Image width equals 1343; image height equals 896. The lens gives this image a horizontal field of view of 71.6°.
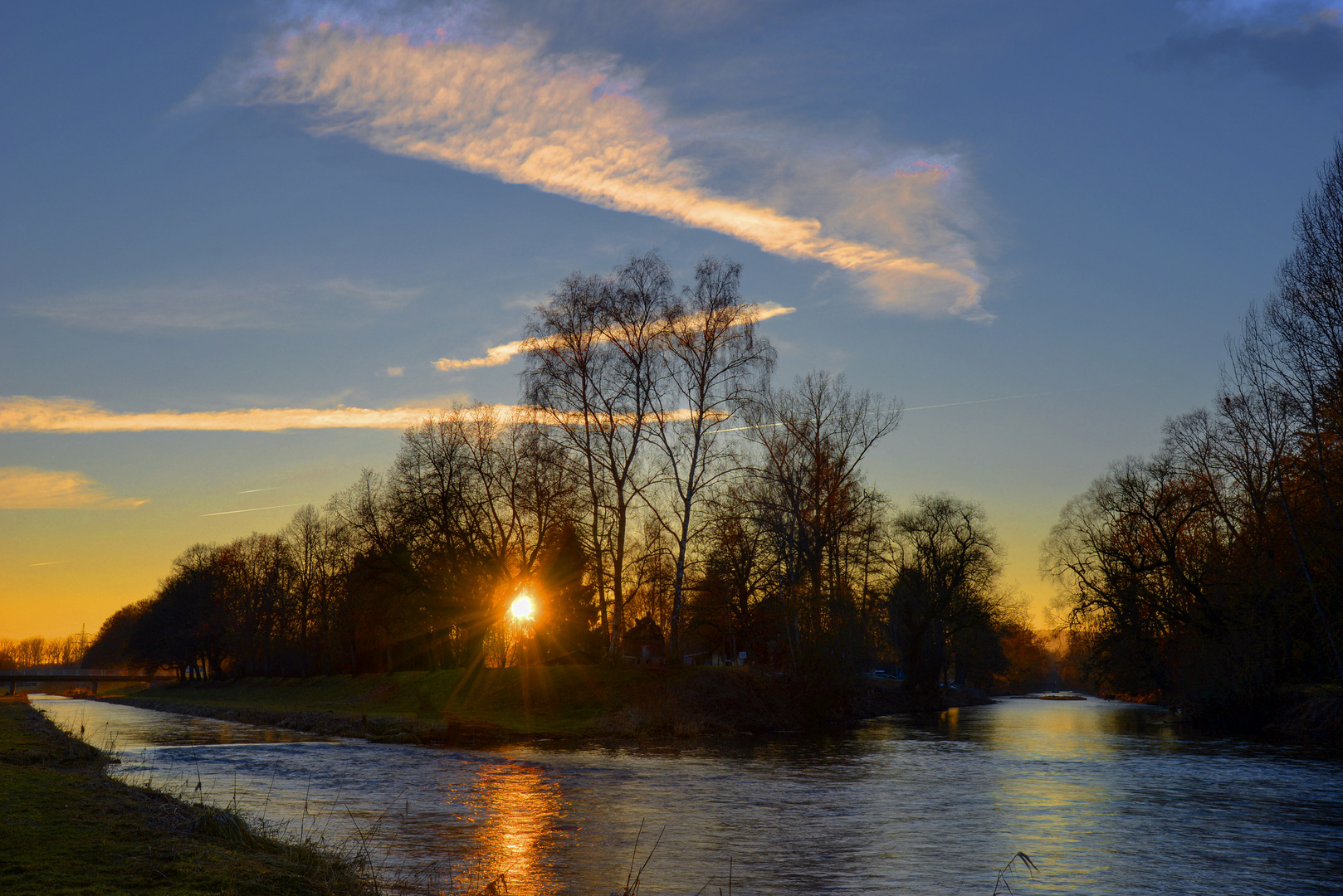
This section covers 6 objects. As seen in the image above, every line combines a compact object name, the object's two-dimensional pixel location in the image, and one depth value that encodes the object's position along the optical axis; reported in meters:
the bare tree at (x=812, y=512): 45.81
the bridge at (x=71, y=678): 111.94
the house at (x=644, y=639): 91.94
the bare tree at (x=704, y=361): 42.53
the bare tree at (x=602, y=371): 43.12
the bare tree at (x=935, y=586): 68.06
